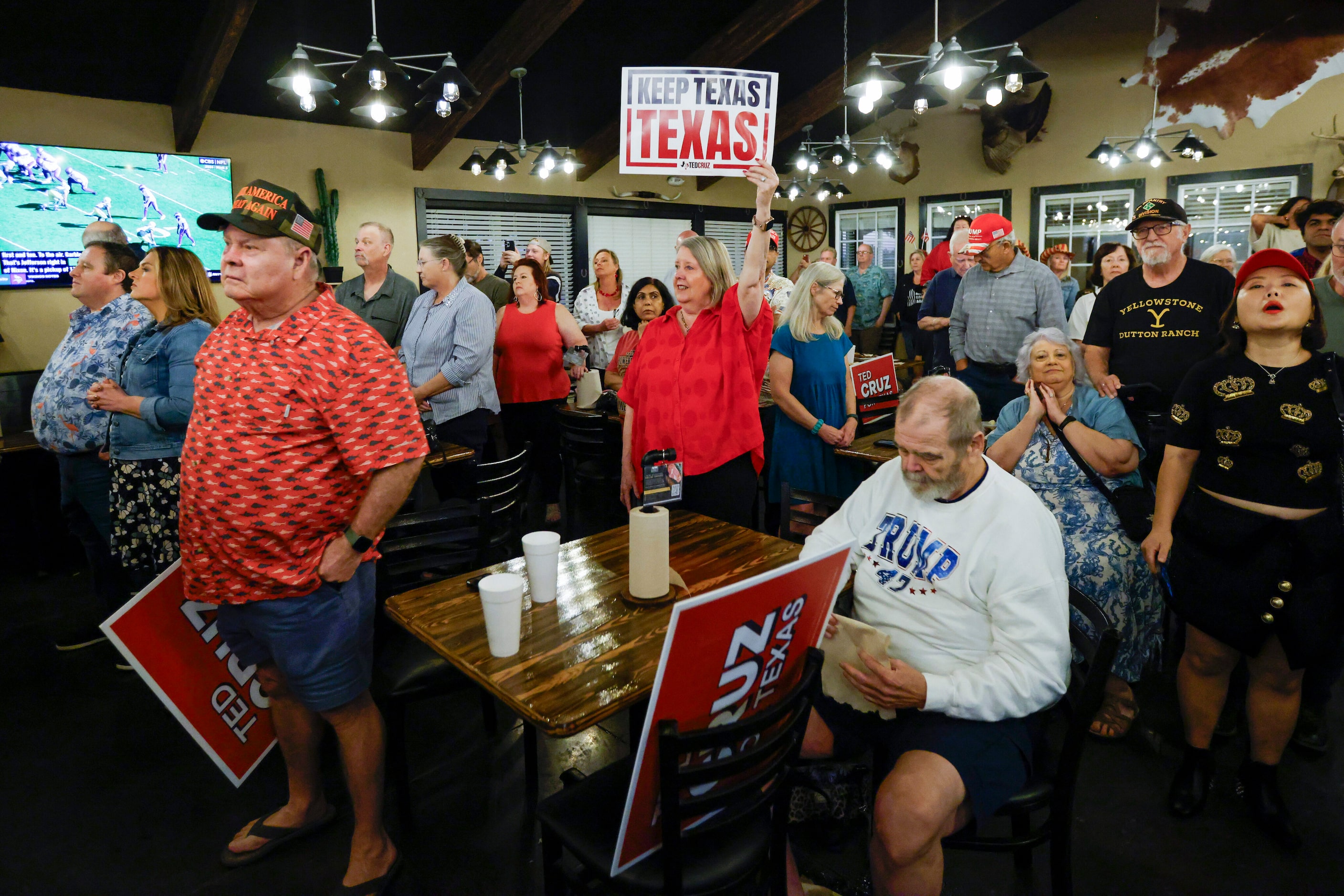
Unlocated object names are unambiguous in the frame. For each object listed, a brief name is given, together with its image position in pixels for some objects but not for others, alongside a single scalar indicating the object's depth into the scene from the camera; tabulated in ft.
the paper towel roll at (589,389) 14.64
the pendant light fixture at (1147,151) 23.77
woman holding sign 8.46
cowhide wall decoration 24.09
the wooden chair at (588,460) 12.92
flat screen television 18.45
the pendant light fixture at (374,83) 13.78
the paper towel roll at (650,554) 5.65
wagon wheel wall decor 37.55
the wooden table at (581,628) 4.68
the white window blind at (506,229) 27.50
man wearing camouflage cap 5.47
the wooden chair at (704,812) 4.08
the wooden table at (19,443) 13.55
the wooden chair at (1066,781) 4.91
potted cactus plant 23.79
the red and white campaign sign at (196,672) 6.40
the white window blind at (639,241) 31.81
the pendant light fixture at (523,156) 21.75
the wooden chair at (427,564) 6.98
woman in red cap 6.56
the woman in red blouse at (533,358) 15.26
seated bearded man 5.05
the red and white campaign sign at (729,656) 3.80
